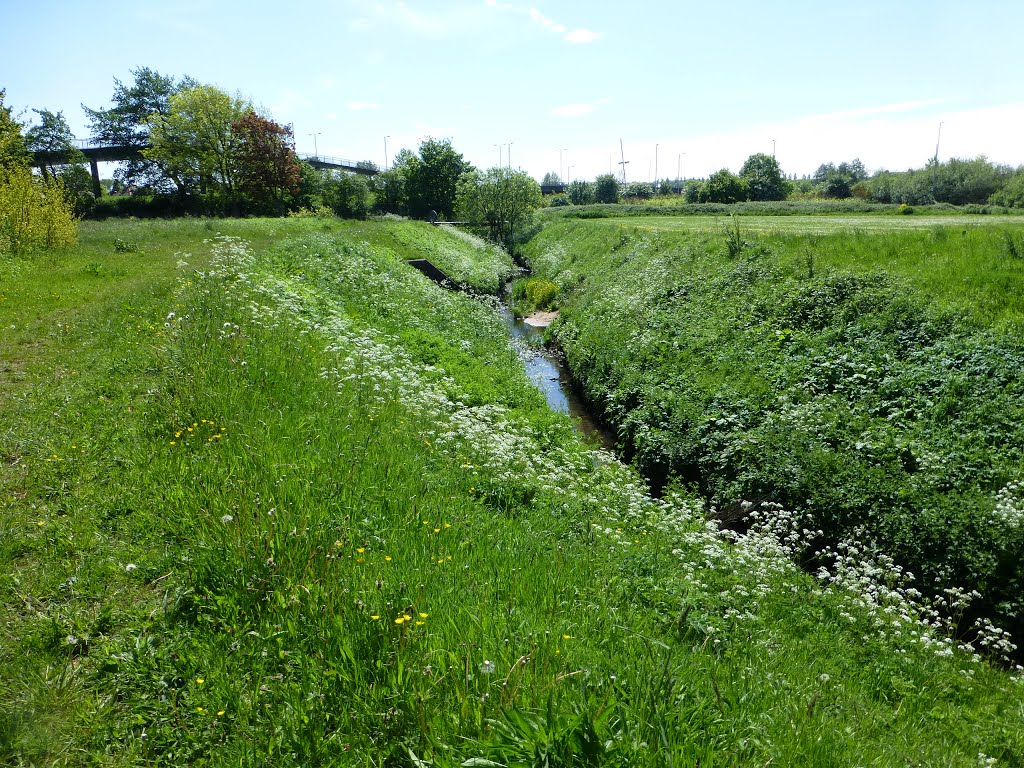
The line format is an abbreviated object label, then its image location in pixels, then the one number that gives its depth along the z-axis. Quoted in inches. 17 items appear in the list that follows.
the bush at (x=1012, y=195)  1553.9
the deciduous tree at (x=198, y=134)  1908.2
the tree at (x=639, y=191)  4247.5
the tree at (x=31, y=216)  725.3
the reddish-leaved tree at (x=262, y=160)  1971.0
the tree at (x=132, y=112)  2679.6
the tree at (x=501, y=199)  1968.9
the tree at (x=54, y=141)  2301.9
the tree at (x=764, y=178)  3164.4
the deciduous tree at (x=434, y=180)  2632.9
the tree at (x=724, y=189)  2994.6
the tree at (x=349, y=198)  2225.6
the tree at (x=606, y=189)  3784.5
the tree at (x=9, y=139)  860.7
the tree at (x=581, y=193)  3848.4
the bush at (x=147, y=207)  1973.4
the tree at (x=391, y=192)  2748.5
